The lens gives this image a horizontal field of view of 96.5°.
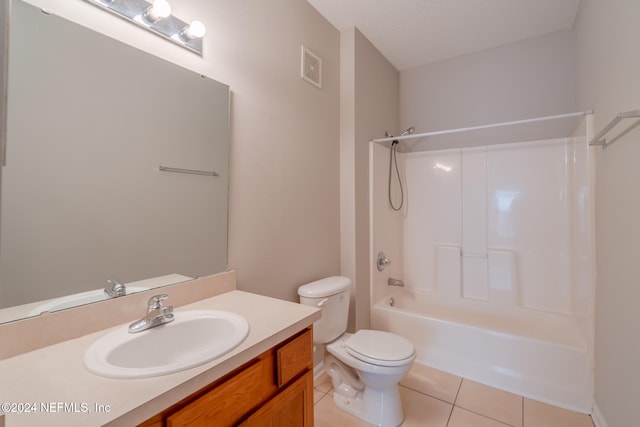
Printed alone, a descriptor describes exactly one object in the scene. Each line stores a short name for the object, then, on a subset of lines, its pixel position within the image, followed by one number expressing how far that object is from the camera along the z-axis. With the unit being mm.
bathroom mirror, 864
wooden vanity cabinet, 727
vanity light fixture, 1069
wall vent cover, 1921
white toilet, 1559
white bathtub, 1757
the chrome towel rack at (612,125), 1090
